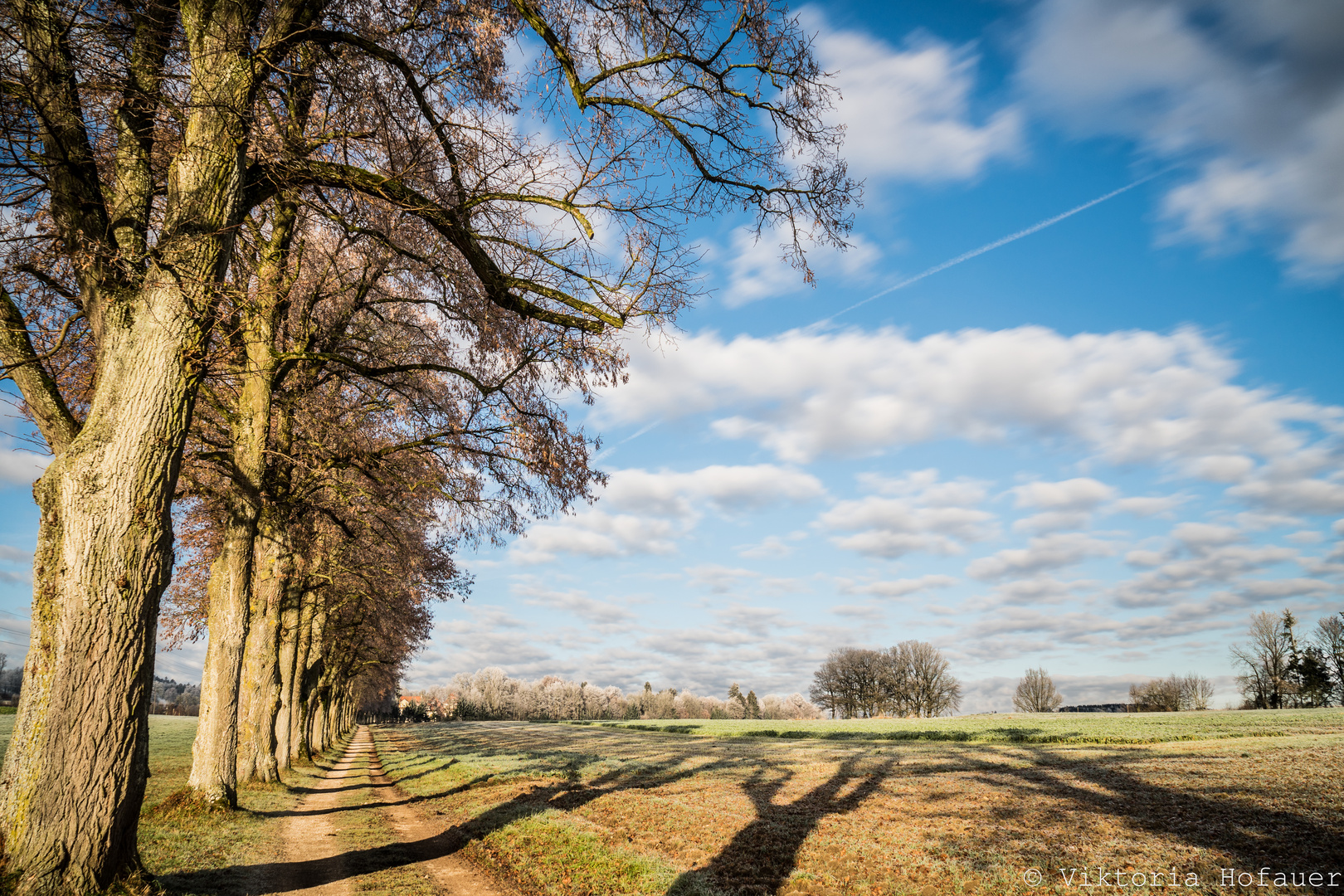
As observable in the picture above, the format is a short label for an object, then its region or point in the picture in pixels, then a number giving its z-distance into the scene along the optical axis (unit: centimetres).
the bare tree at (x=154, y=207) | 532
